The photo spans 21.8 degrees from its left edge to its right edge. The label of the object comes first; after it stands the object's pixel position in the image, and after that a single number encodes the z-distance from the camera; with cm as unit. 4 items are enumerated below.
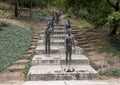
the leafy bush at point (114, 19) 1405
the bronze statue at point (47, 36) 1298
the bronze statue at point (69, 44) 1100
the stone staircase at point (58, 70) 1041
